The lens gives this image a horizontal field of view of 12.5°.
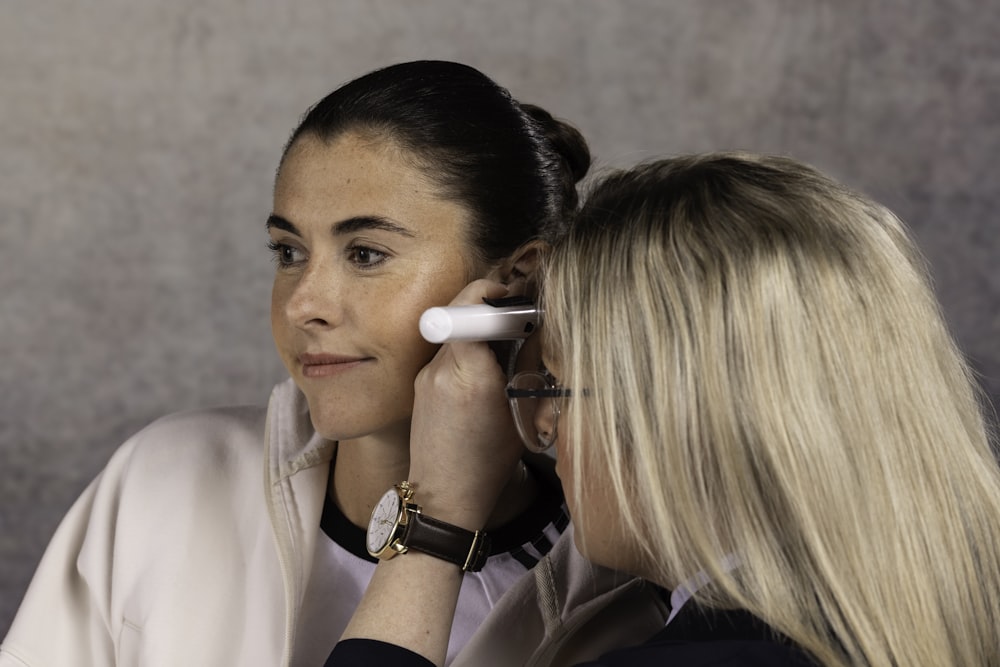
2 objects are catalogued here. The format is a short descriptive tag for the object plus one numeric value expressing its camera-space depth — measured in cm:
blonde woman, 228
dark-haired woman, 244
